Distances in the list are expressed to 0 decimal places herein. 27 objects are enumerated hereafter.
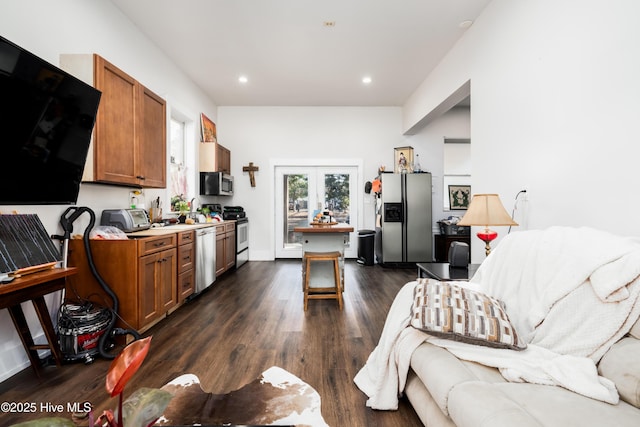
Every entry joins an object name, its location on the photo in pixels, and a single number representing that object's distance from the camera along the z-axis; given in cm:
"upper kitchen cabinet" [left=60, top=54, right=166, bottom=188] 245
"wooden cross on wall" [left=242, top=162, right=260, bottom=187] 617
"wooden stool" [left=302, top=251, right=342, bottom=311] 345
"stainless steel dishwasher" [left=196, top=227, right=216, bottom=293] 378
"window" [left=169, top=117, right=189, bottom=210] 446
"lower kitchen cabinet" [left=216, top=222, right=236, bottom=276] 461
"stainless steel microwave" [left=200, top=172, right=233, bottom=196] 520
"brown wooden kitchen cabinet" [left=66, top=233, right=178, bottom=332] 247
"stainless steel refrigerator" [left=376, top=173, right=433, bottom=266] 570
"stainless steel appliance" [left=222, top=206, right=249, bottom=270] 555
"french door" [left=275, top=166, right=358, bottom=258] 638
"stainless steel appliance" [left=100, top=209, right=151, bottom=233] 285
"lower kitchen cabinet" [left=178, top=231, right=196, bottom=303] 334
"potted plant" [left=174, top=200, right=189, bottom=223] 428
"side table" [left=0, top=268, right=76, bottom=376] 178
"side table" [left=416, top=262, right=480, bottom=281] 237
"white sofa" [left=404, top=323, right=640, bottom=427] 97
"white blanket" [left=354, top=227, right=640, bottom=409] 122
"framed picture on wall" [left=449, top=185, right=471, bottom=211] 618
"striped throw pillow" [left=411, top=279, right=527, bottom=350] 138
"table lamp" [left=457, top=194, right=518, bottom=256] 224
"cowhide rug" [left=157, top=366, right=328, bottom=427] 159
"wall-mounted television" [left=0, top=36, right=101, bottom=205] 173
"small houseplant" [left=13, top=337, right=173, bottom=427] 56
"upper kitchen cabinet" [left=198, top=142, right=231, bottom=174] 522
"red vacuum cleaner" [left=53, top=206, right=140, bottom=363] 221
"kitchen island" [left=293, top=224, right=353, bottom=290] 346
